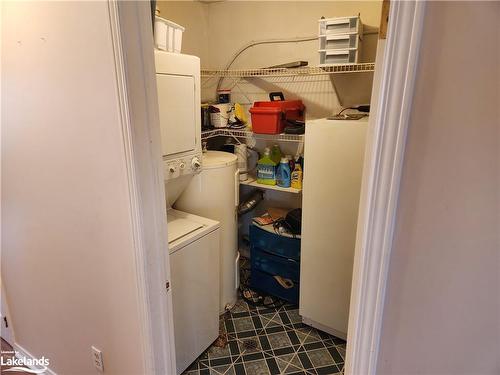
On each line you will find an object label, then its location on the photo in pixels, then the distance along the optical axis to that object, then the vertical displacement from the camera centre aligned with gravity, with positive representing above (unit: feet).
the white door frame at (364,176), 2.11 -0.63
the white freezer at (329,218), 5.77 -2.18
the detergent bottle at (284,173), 7.71 -1.68
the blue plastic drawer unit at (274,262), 7.48 -3.73
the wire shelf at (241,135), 7.22 -0.80
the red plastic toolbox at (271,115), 7.13 -0.33
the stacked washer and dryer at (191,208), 5.40 -2.19
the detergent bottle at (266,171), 7.94 -1.67
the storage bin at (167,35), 5.17 +1.01
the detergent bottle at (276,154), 8.11 -1.32
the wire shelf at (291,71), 6.29 +0.63
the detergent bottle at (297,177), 7.54 -1.72
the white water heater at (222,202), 6.70 -2.10
